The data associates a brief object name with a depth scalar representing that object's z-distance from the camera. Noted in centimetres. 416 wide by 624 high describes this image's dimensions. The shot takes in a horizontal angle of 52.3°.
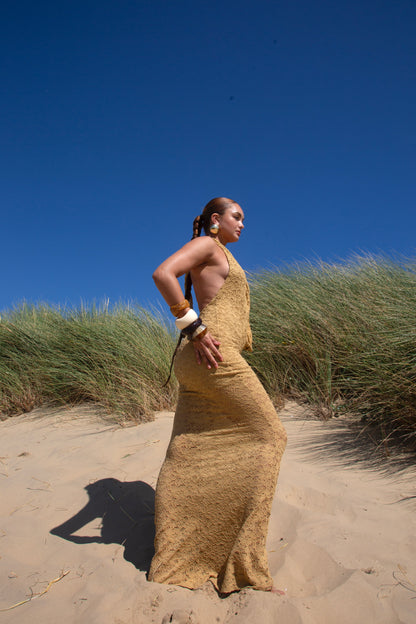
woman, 201
